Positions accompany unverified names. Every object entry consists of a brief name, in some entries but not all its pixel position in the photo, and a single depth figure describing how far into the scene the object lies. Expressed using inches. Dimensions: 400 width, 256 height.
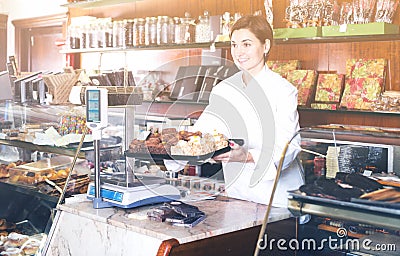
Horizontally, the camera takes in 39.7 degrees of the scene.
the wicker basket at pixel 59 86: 129.0
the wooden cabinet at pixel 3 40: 259.6
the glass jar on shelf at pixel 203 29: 156.3
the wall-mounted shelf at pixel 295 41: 123.0
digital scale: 84.0
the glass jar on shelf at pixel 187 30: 161.0
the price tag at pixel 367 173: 66.3
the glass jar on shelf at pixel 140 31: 173.5
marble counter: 72.8
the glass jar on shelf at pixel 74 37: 196.2
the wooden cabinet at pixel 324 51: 124.6
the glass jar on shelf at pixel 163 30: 166.1
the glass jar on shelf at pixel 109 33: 183.5
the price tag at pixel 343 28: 121.3
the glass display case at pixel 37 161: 111.5
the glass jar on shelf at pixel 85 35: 191.6
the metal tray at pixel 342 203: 55.0
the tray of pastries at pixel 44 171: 121.6
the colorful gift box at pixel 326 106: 127.0
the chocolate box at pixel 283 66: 140.0
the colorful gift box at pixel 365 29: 116.6
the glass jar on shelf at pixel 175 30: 163.9
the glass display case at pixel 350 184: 56.7
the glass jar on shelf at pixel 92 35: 188.5
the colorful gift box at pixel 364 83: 122.8
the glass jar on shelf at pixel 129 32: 177.2
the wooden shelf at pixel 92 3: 187.7
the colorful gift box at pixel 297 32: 126.3
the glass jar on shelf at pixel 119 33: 179.2
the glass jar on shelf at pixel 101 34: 185.5
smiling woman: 92.5
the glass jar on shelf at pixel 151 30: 169.8
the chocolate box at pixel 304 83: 132.5
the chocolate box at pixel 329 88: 129.3
